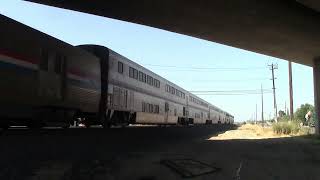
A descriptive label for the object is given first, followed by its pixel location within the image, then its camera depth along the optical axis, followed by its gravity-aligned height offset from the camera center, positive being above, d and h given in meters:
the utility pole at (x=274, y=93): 52.57 +4.05
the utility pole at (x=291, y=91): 38.10 +3.01
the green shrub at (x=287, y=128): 28.64 -0.72
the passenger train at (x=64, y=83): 9.55 +1.25
